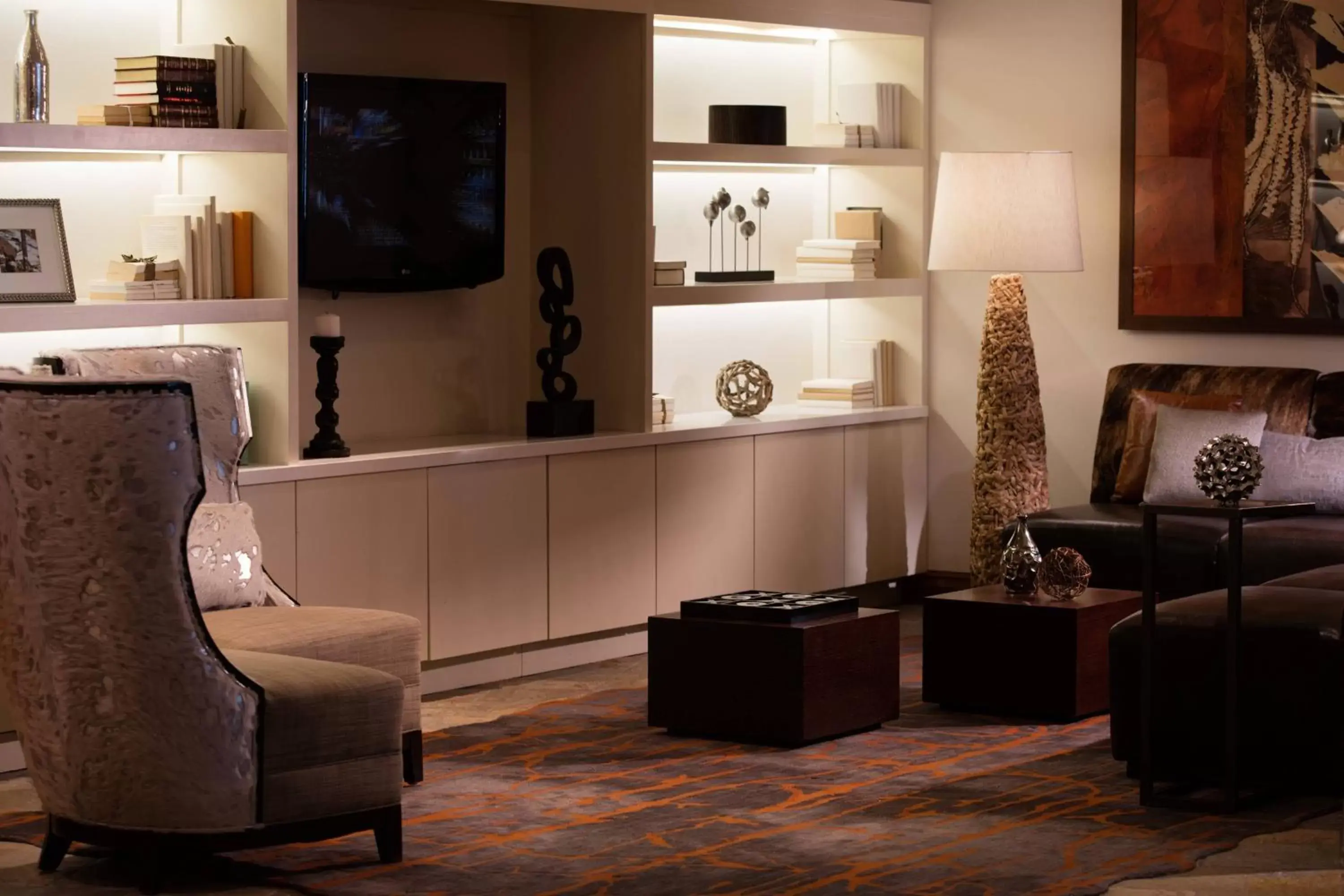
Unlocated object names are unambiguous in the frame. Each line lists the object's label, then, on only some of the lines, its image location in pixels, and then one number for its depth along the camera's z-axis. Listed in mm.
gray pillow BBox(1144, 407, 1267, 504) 6934
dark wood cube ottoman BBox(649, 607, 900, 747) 5539
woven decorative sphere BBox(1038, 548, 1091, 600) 5938
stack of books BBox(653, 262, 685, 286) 7223
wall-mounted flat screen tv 6332
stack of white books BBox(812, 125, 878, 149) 8062
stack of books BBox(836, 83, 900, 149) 8219
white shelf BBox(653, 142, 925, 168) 7238
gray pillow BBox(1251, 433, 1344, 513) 6742
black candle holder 6203
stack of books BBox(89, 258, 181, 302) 5684
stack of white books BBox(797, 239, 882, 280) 8031
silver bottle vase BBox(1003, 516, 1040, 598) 6016
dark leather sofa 6414
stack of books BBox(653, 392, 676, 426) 7375
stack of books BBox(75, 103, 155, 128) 5680
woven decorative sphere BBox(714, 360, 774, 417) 7672
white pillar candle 6285
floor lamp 7238
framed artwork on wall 7336
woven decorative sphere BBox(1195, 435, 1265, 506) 4785
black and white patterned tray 5586
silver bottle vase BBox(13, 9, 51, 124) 5445
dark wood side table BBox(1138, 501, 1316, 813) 4734
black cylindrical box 7570
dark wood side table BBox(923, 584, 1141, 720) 5879
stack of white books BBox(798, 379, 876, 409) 8078
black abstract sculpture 6910
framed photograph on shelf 5492
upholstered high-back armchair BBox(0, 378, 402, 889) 4070
